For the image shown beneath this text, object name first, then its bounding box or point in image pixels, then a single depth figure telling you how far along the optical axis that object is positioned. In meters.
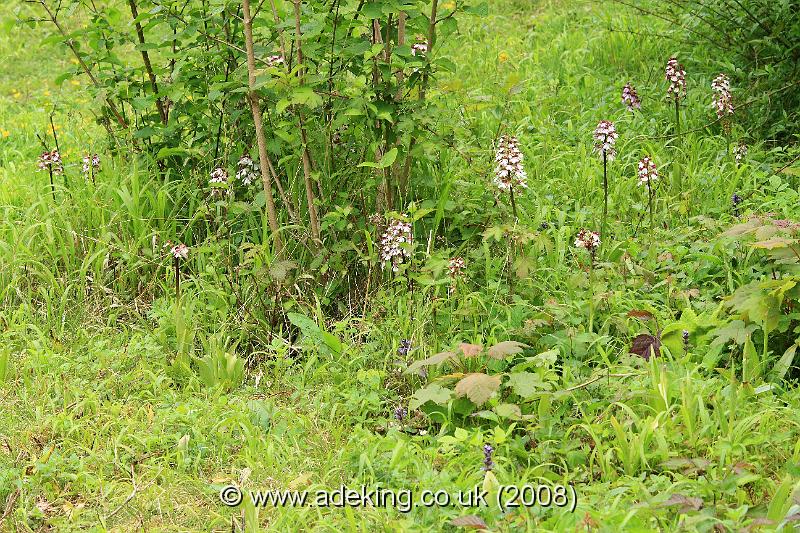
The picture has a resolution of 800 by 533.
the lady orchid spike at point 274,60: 4.32
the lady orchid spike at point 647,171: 4.44
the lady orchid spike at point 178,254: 4.09
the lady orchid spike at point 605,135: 4.32
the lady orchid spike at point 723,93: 5.23
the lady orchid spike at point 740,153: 5.16
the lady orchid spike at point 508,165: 4.15
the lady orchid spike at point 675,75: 5.05
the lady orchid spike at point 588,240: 3.91
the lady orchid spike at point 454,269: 3.99
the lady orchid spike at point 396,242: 4.07
